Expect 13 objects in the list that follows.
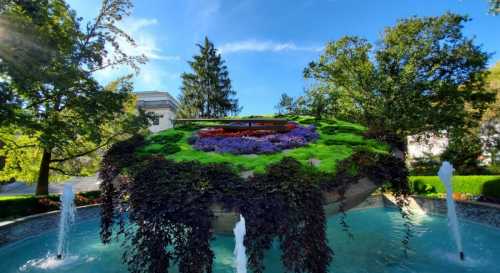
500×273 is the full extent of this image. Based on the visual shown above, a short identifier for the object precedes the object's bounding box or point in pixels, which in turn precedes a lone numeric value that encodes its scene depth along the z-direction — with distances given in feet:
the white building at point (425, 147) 70.28
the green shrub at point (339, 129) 24.79
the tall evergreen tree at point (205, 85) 108.37
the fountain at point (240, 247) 13.48
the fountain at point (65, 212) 26.27
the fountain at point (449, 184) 23.73
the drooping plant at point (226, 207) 13.52
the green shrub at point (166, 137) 24.37
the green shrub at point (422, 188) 52.01
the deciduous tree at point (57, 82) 35.81
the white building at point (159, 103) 152.97
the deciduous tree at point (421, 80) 61.57
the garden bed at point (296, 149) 17.87
